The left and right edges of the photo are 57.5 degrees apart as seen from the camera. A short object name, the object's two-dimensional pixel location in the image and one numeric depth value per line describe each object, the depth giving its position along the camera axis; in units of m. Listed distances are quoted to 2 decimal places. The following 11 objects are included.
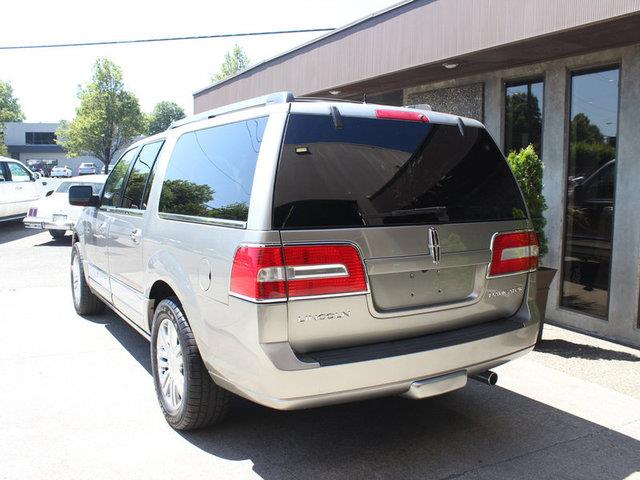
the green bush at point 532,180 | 5.66
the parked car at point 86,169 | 50.53
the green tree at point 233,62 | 61.49
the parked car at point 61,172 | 51.47
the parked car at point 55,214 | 13.10
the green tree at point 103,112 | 55.12
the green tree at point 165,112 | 108.19
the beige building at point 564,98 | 5.64
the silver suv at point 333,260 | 2.83
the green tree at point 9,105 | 87.16
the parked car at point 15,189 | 14.86
